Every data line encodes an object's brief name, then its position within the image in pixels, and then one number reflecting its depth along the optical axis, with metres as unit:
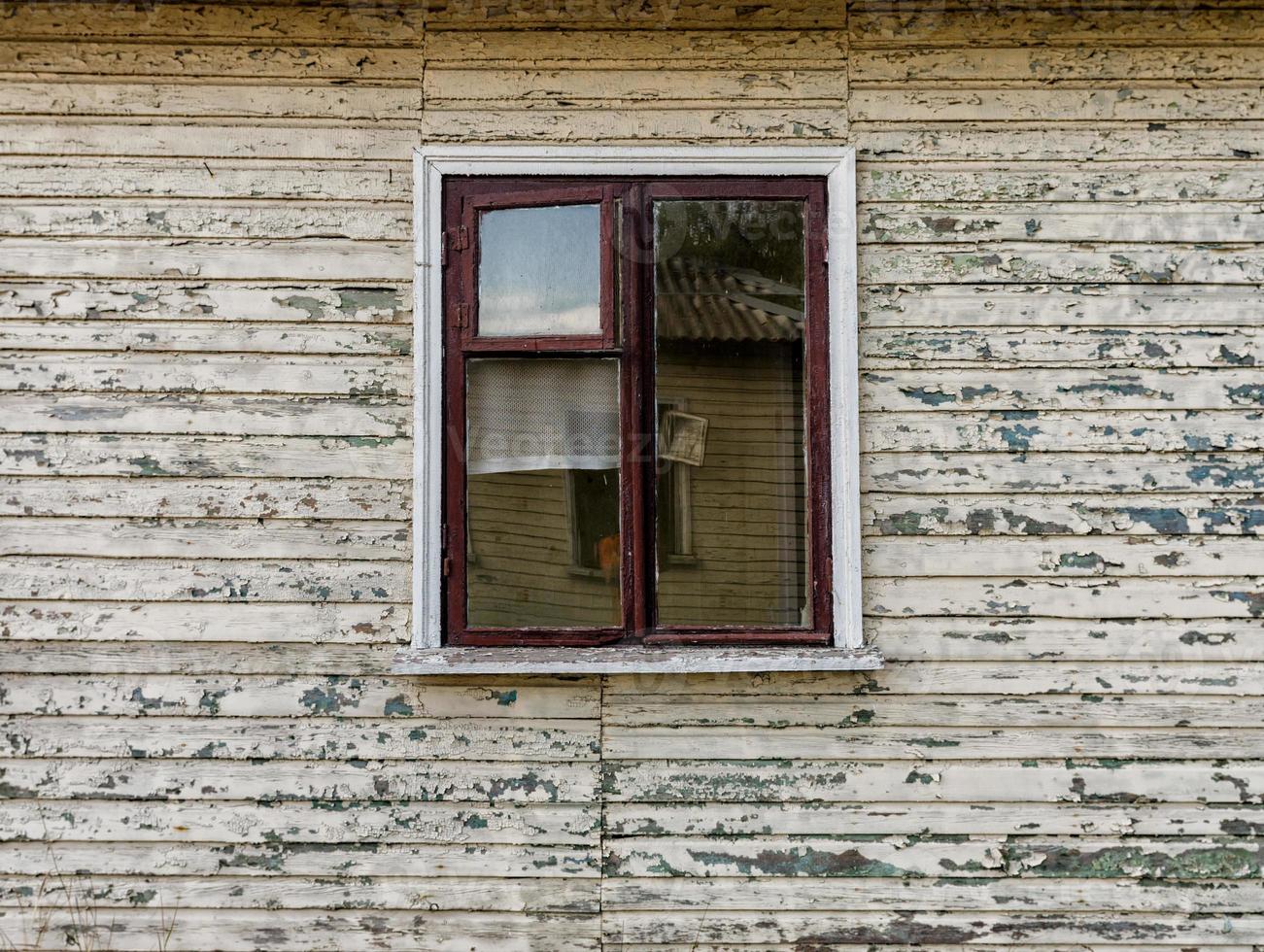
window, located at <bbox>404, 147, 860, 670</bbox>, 2.72
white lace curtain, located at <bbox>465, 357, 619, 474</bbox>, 2.75
